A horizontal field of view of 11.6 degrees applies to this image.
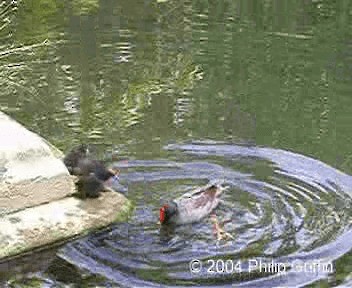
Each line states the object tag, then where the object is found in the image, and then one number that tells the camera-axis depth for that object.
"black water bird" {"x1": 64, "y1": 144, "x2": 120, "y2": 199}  13.91
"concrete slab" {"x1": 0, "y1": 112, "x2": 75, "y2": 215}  13.35
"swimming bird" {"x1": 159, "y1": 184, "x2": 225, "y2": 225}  13.20
